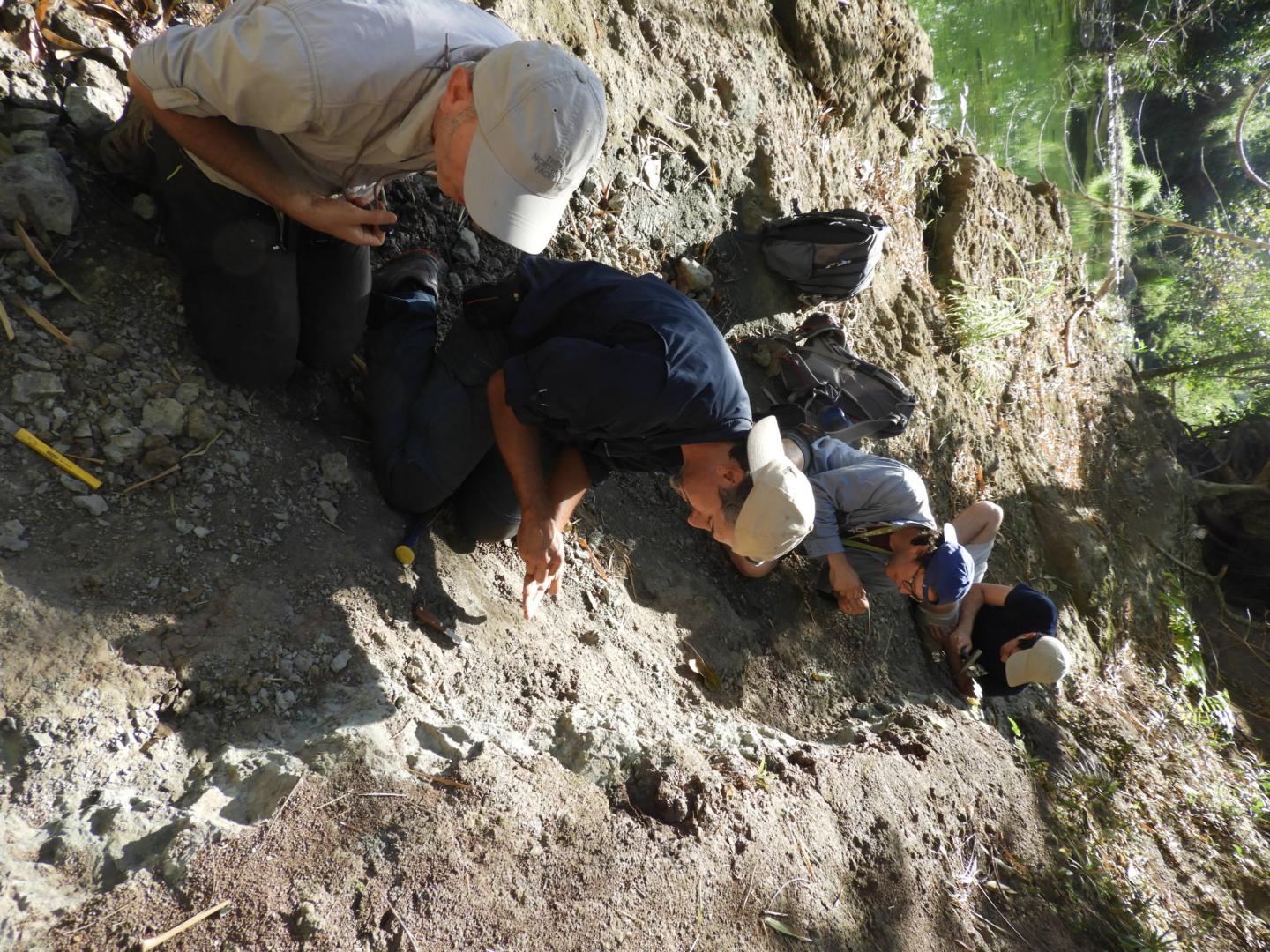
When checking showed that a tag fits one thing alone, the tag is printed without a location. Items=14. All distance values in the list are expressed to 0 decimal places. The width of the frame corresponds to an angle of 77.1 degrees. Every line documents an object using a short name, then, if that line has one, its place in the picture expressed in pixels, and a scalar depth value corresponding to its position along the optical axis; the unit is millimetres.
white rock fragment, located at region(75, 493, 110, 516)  1980
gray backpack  4020
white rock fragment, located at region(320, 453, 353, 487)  2455
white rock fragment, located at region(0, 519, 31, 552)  1820
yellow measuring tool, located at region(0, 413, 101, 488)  1962
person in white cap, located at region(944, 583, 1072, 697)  4227
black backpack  4230
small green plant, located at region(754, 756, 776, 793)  2573
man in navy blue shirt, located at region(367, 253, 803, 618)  2225
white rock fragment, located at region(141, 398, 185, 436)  2182
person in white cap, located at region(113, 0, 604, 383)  1727
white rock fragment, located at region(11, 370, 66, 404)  2016
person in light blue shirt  3723
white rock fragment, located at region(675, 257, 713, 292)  4043
